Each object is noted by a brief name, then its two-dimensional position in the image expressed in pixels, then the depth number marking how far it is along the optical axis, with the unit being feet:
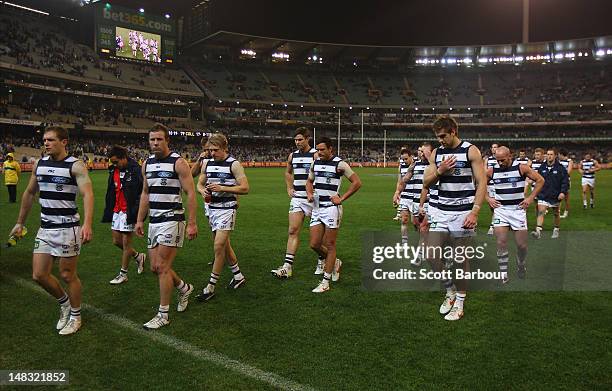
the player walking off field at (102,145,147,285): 23.75
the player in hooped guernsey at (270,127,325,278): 24.44
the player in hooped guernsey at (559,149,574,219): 47.56
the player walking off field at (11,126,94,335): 16.48
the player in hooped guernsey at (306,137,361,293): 22.24
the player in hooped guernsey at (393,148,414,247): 27.63
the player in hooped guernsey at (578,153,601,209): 55.06
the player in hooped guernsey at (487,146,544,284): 23.95
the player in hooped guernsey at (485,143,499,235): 26.96
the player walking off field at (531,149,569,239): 36.73
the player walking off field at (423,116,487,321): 17.37
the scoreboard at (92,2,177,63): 195.00
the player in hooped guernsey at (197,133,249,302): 20.76
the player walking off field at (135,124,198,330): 17.35
